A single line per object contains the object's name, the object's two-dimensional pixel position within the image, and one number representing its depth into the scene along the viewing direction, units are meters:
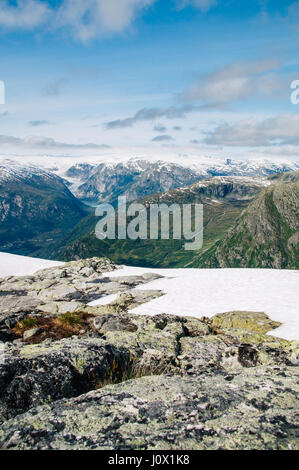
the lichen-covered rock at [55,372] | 6.98
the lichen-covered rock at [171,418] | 4.91
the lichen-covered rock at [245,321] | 15.98
